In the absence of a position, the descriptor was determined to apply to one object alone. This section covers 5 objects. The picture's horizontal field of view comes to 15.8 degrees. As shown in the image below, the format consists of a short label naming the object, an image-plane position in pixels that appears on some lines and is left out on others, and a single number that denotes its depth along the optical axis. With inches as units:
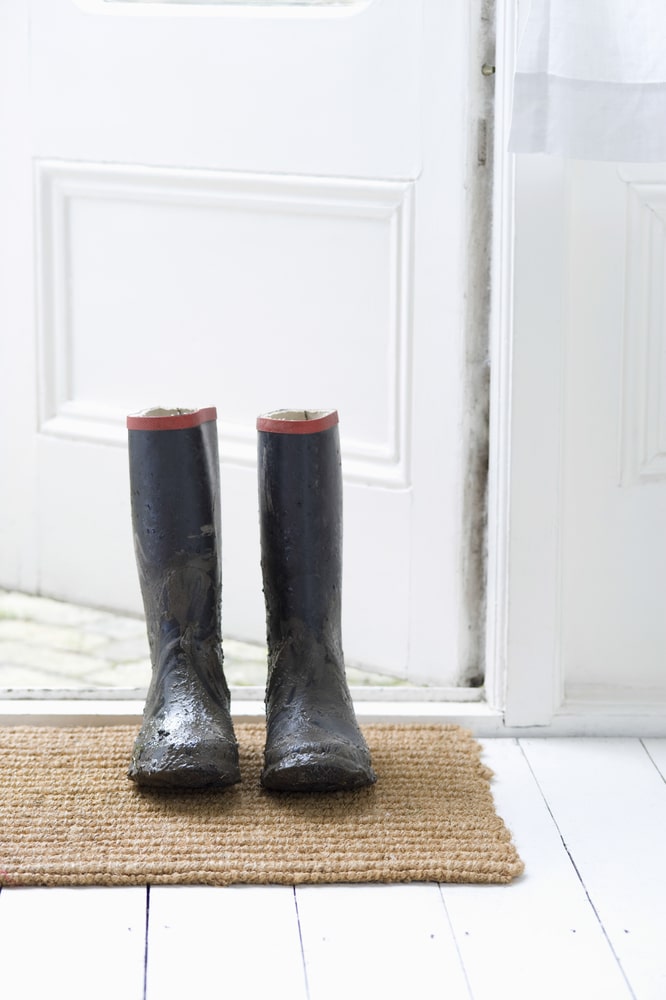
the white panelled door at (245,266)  103.5
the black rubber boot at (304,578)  93.8
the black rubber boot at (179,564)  94.0
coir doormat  87.7
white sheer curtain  91.8
